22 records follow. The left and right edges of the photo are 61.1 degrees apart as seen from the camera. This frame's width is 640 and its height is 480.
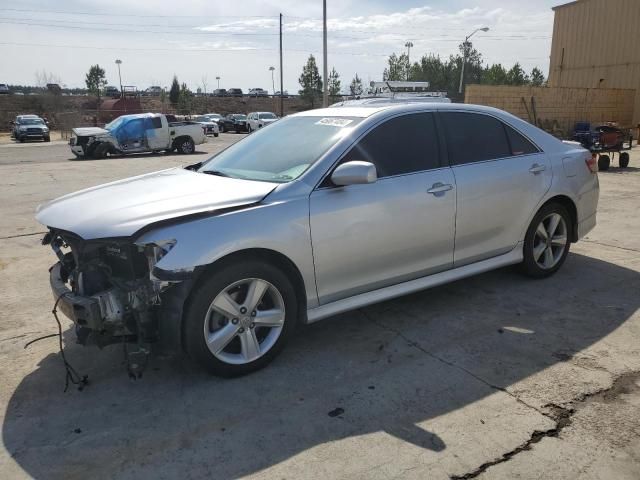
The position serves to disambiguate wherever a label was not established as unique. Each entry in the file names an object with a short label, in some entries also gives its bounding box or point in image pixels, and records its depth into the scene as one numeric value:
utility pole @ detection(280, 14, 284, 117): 50.46
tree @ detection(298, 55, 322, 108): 62.19
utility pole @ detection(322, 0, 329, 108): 30.45
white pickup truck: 20.00
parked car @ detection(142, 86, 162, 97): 89.75
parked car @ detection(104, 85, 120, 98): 76.16
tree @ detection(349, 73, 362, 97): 63.34
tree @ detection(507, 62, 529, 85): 79.00
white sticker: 4.02
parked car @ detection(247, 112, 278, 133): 38.41
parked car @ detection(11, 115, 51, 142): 33.59
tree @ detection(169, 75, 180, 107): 68.31
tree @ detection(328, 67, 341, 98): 63.41
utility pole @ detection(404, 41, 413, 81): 59.81
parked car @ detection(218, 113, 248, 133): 42.59
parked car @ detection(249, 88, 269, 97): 84.56
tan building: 26.50
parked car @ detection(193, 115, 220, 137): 37.67
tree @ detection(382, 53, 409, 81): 62.19
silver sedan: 3.14
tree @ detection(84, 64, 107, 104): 74.44
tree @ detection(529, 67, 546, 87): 92.25
